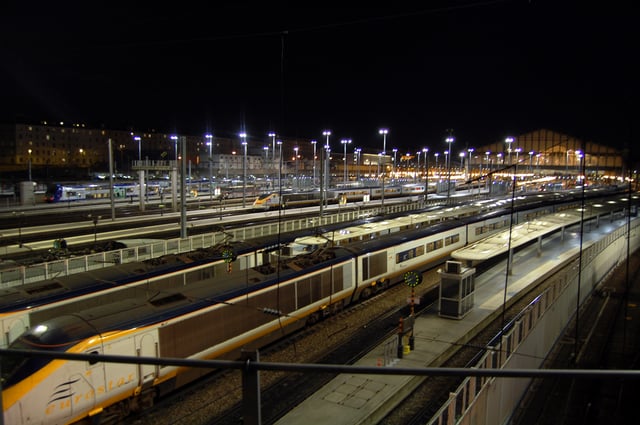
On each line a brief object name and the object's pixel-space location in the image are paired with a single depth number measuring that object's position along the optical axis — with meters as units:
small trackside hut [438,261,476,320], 14.57
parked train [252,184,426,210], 42.47
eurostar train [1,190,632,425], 7.93
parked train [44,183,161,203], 45.41
